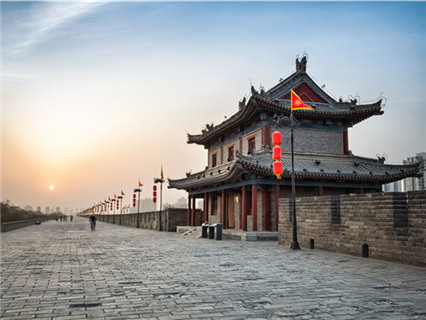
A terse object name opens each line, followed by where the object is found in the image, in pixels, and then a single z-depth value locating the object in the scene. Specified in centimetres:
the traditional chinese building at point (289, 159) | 1983
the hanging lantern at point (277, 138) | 1589
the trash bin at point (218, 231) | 1958
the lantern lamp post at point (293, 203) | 1328
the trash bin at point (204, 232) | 2120
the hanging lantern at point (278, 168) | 1681
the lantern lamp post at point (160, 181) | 3472
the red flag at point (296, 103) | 1469
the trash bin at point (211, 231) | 2056
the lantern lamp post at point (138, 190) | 4373
